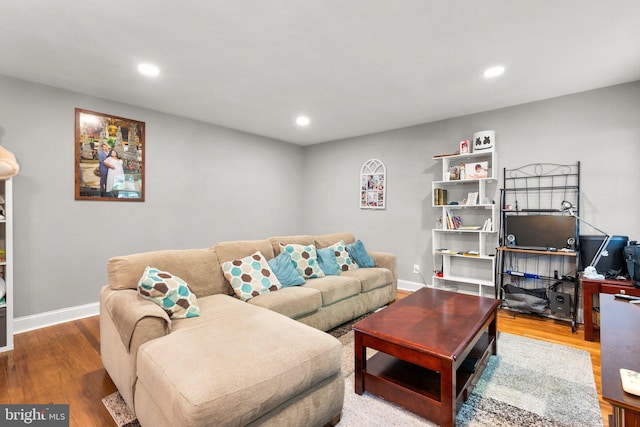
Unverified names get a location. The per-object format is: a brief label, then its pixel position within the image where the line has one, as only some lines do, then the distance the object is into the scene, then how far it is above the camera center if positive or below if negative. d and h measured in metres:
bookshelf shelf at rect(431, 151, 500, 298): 3.79 -0.19
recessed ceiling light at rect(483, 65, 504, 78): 2.74 +1.30
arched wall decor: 4.91 +0.42
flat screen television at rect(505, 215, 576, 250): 3.27 -0.23
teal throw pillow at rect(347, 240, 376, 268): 3.80 -0.59
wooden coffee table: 1.65 -0.85
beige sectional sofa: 1.24 -0.72
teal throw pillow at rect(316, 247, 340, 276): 3.40 -0.60
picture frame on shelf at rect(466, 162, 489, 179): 3.77 +0.51
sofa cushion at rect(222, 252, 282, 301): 2.56 -0.60
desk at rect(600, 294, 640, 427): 0.85 -0.54
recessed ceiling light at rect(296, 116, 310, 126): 4.22 +1.30
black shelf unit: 3.24 -0.44
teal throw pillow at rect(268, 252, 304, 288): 2.90 -0.61
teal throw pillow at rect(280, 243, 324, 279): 3.19 -0.55
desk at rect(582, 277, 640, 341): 2.66 -0.73
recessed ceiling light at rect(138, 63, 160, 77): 2.70 +1.29
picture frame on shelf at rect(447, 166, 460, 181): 3.97 +0.48
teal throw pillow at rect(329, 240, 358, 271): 3.64 -0.59
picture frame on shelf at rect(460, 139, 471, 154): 3.86 +0.82
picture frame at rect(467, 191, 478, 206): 3.84 +0.14
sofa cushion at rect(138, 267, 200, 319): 1.90 -0.55
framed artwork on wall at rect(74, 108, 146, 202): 3.33 +0.61
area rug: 1.71 -1.20
